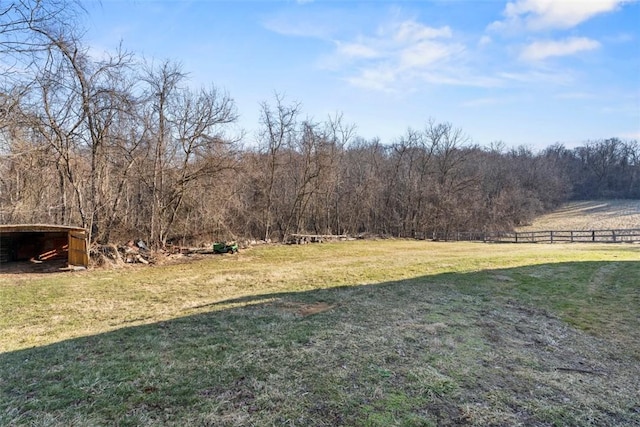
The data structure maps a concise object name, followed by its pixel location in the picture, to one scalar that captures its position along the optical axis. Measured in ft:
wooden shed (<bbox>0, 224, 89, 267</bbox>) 34.18
